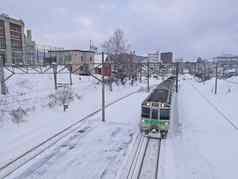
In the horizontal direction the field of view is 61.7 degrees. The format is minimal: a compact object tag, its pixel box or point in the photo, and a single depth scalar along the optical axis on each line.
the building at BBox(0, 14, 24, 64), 62.78
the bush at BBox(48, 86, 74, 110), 22.34
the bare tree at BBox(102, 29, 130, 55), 45.97
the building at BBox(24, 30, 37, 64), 72.19
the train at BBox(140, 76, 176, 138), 13.59
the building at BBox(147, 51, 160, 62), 149.45
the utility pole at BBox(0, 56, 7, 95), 22.82
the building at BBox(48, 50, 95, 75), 66.59
